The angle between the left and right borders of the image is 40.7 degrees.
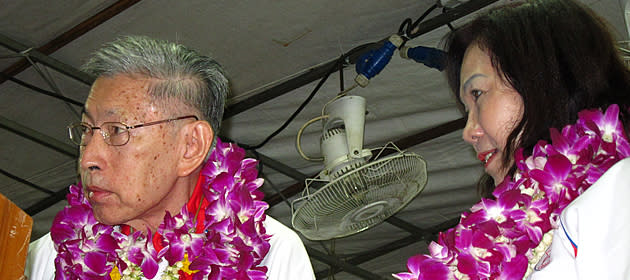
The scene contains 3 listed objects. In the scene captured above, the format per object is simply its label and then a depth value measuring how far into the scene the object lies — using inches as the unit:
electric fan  142.5
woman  72.1
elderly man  92.1
